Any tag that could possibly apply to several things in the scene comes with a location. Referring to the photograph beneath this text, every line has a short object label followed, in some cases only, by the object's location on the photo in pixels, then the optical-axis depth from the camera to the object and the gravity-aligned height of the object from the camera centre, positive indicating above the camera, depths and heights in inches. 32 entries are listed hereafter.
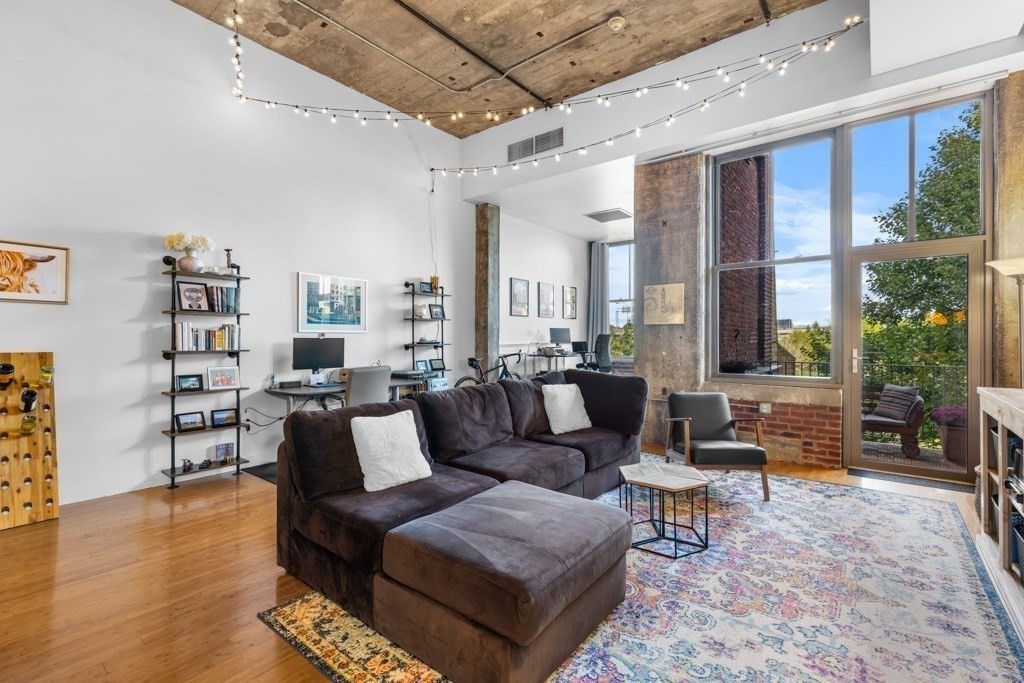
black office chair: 338.0 -11.3
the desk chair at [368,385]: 172.4 -16.8
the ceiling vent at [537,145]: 228.5 +98.8
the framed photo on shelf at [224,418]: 163.5 -27.3
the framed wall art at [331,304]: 196.2 +16.3
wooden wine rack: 119.8 -30.4
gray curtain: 400.8 +41.7
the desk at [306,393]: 169.4 -19.0
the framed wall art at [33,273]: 127.5 +19.4
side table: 102.8 -32.0
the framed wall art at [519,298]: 325.7 +30.7
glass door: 154.3 -6.4
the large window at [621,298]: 391.5 +36.1
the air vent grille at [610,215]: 309.3 +85.2
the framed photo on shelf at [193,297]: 157.5 +15.2
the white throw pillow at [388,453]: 95.3 -23.7
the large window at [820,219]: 157.9 +45.6
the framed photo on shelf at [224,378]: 165.6 -13.1
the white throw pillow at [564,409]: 151.1 -22.5
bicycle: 254.4 -19.7
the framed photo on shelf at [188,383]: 158.1 -14.4
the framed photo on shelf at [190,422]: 156.1 -27.5
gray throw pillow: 164.6 -22.4
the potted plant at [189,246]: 152.6 +31.6
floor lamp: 119.2 +17.5
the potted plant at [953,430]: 155.4 -30.6
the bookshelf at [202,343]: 153.6 -1.5
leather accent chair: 137.8 -32.0
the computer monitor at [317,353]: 185.8 -4.9
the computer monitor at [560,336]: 356.5 +3.6
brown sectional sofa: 61.9 -31.9
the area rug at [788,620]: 68.4 -48.1
